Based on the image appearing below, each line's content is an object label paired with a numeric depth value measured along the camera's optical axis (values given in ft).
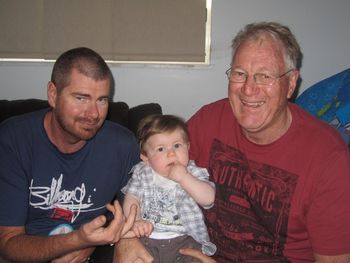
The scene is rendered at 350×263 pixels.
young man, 5.54
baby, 5.56
